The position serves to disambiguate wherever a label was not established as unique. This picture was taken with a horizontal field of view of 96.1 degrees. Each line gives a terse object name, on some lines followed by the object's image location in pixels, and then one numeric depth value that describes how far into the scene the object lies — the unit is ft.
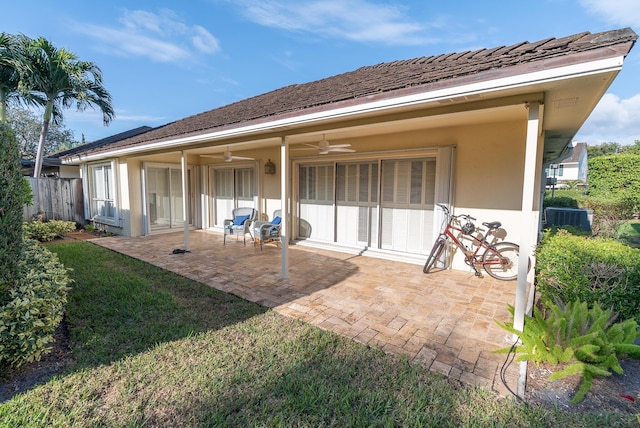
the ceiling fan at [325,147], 18.44
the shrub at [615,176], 47.52
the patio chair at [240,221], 27.55
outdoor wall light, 27.84
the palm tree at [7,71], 31.86
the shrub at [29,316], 8.23
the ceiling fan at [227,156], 25.57
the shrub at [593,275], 10.12
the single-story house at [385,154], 9.66
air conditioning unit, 30.48
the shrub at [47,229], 28.53
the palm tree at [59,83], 33.86
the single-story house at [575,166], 107.45
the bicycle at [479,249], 17.08
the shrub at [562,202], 41.34
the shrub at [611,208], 34.54
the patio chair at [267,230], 24.80
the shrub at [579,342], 7.97
